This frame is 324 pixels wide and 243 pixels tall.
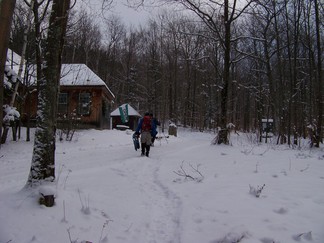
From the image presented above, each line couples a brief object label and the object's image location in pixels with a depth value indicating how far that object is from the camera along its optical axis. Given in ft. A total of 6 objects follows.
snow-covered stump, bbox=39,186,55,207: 14.90
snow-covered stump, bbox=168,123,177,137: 91.20
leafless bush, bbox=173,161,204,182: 23.94
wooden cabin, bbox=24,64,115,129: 81.87
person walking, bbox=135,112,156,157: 39.34
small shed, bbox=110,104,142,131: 116.58
